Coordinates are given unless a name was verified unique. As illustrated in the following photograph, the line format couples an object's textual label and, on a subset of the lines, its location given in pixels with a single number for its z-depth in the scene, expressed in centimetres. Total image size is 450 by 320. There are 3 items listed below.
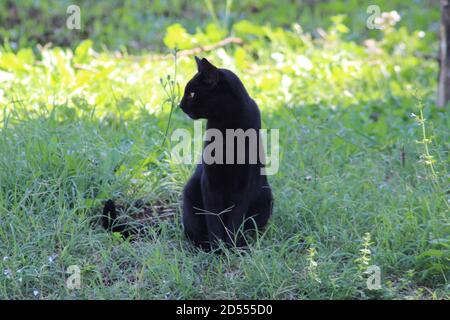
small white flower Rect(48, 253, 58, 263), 679
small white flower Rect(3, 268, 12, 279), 655
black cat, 675
